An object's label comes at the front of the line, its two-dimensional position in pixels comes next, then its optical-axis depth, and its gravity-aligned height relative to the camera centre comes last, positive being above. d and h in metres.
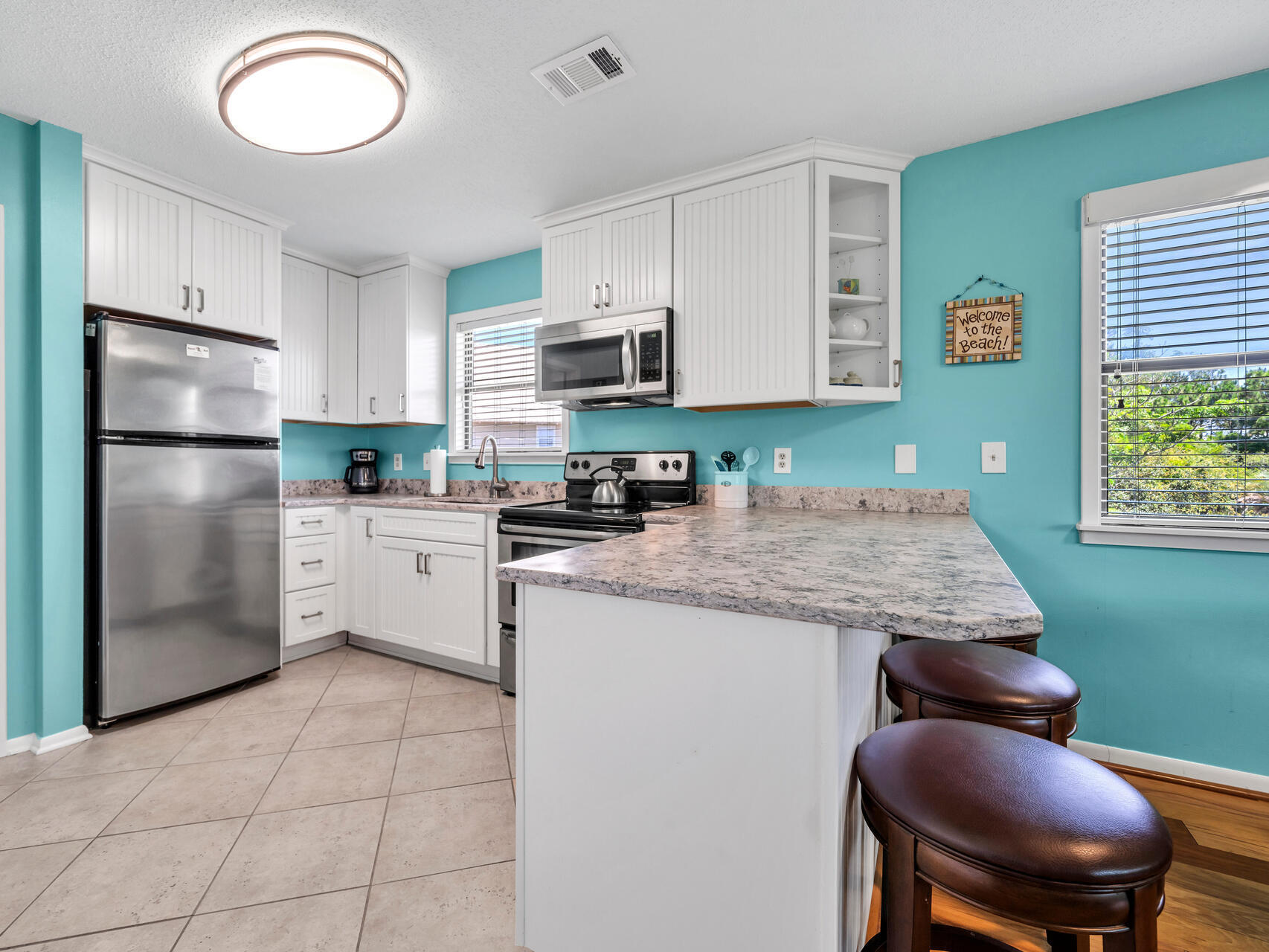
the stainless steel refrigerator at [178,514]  2.38 -0.19
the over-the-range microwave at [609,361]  2.67 +0.53
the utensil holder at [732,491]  2.72 -0.09
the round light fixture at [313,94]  1.78 +1.23
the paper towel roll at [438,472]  3.71 +0.00
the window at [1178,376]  1.95 +0.34
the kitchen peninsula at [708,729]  0.85 -0.43
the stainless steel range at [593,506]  2.49 -0.16
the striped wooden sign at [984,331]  2.27 +0.57
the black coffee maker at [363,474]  4.00 -0.01
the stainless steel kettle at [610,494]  2.75 -0.10
